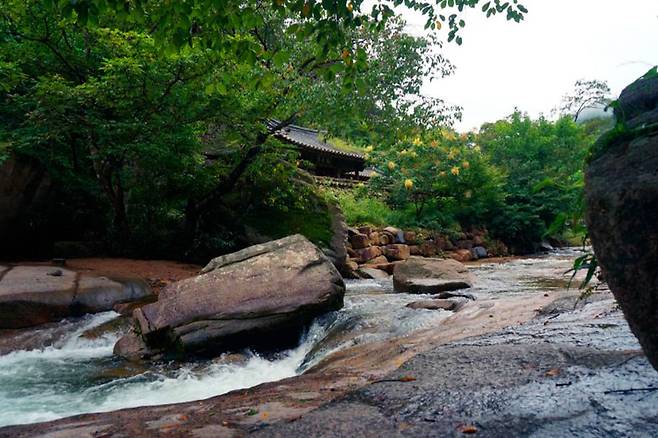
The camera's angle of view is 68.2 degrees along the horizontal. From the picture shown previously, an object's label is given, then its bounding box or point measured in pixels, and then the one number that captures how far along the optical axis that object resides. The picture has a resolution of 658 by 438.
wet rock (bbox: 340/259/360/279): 12.12
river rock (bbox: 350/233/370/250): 15.02
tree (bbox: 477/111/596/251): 21.31
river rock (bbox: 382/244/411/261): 15.58
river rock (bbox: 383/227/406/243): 16.91
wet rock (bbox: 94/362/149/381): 5.06
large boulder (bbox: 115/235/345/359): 5.58
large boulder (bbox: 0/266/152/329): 6.66
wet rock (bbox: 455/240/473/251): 19.00
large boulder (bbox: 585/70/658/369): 1.51
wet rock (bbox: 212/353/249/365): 5.31
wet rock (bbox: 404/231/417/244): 17.36
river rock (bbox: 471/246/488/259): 18.77
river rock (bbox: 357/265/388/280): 12.32
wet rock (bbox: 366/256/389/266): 14.45
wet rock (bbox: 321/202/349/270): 12.19
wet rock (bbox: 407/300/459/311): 6.01
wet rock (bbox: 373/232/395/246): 15.97
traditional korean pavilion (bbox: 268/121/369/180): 23.02
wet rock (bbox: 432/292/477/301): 7.12
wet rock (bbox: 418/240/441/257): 17.19
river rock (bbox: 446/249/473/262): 17.56
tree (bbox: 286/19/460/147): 9.07
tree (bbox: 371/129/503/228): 20.53
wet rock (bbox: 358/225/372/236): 15.87
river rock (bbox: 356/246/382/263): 14.57
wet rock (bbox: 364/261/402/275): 13.10
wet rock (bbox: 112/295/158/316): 7.21
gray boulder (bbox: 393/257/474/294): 8.35
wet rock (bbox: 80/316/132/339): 6.47
